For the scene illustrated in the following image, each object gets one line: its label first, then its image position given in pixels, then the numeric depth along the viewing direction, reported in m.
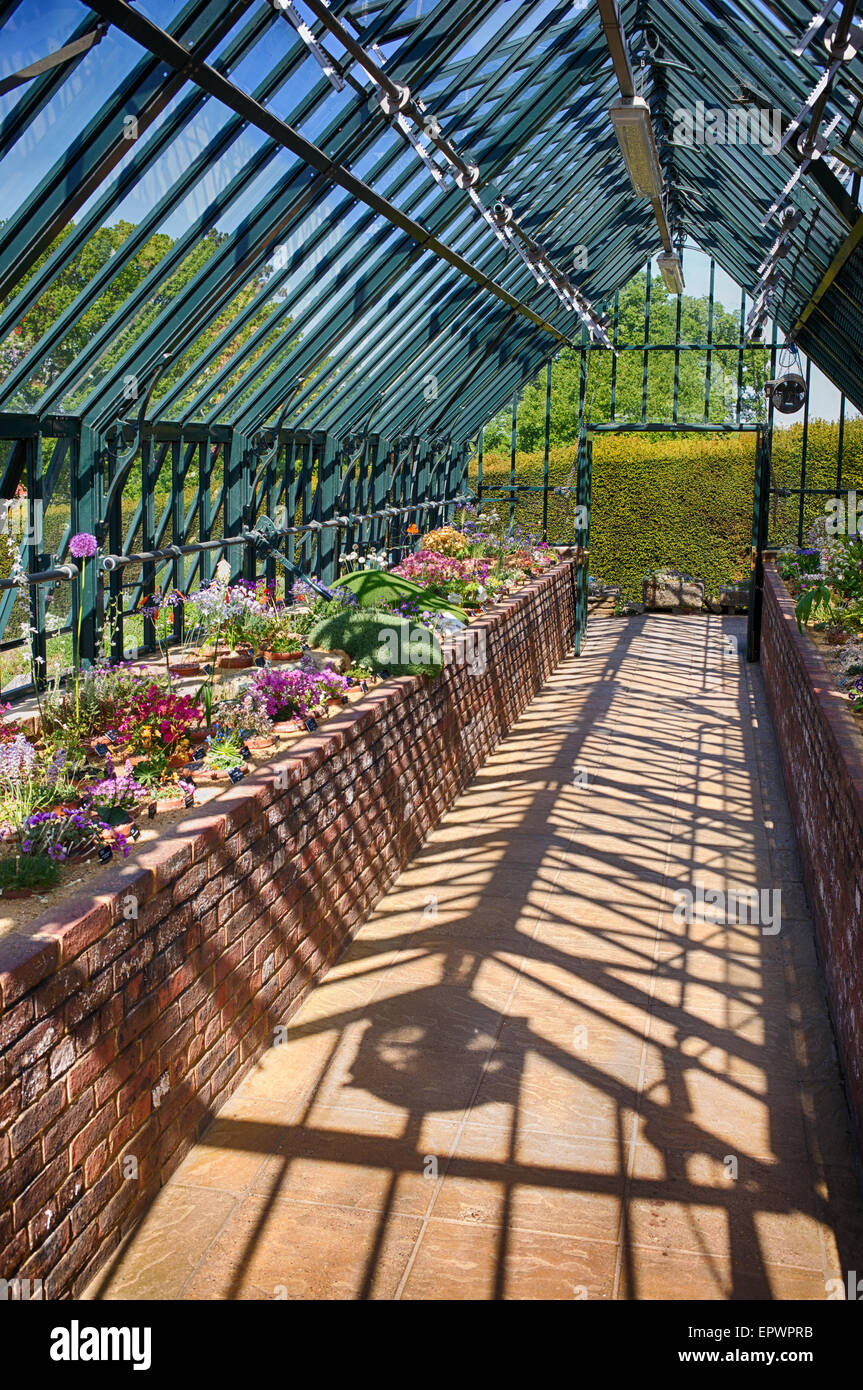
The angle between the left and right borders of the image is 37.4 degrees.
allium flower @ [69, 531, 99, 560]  5.34
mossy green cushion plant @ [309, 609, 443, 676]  7.12
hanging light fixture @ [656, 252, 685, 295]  11.11
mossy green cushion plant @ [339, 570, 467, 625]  9.00
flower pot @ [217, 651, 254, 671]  7.10
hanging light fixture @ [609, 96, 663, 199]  6.13
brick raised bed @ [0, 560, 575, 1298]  3.02
